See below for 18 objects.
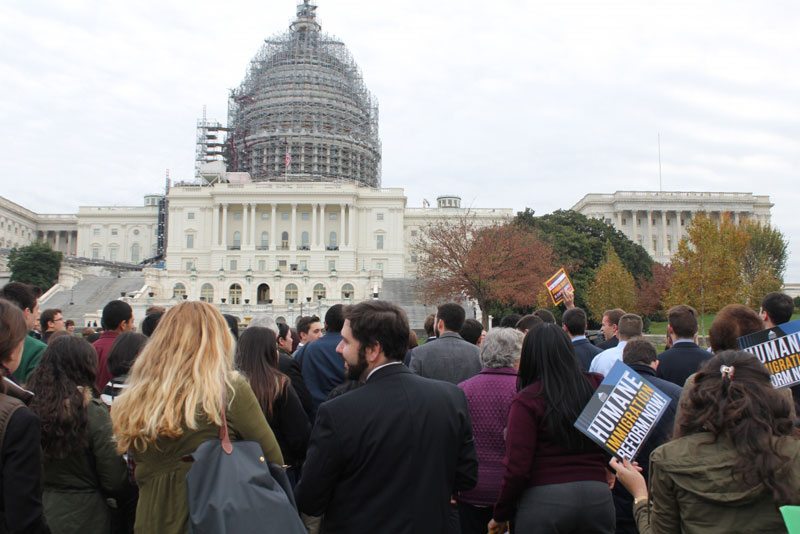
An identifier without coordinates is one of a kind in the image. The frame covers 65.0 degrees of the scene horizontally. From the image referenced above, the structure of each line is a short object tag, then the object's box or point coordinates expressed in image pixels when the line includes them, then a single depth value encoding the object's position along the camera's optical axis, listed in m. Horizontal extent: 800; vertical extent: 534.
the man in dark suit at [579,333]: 8.02
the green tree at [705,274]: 30.86
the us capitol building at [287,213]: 62.41
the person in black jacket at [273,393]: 5.06
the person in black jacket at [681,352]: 6.46
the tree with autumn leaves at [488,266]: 33.72
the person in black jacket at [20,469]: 3.46
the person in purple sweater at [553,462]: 4.16
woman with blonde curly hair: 3.60
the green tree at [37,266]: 60.38
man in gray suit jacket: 6.93
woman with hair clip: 2.98
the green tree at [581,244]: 47.88
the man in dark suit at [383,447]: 3.75
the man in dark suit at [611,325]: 9.38
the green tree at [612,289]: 40.03
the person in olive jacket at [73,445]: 4.18
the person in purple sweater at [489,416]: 5.23
